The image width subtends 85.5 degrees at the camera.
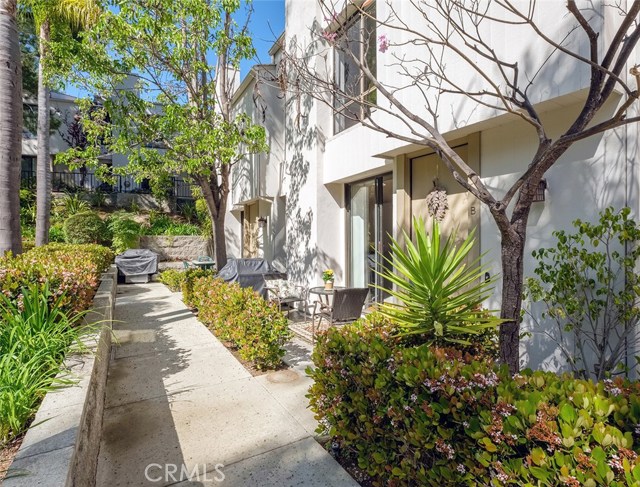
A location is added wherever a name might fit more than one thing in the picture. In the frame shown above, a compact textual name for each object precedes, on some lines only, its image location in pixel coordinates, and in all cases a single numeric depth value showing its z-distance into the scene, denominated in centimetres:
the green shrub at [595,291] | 339
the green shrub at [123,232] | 1645
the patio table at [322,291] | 691
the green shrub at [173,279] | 1112
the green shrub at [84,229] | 1573
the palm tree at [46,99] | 1002
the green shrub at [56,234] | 1604
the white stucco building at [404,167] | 378
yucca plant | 317
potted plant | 737
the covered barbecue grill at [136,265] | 1426
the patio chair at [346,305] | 605
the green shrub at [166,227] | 1862
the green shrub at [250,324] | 488
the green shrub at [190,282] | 896
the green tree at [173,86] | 667
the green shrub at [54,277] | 383
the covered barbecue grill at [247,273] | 842
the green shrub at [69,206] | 1758
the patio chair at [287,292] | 822
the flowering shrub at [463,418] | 159
